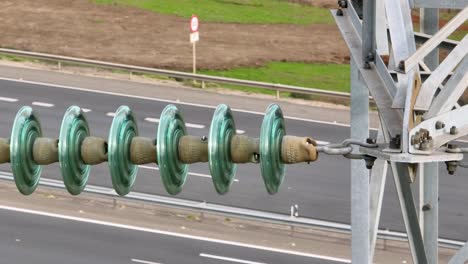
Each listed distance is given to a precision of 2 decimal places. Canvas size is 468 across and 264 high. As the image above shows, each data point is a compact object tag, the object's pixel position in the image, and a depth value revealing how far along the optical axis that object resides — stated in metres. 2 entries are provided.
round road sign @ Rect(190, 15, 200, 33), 48.75
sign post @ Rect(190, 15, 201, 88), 48.80
